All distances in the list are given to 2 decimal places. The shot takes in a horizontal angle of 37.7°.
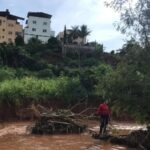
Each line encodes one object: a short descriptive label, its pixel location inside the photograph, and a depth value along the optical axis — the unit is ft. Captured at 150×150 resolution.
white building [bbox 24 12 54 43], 141.41
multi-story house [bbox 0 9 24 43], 131.67
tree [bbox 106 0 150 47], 35.25
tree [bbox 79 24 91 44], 129.07
